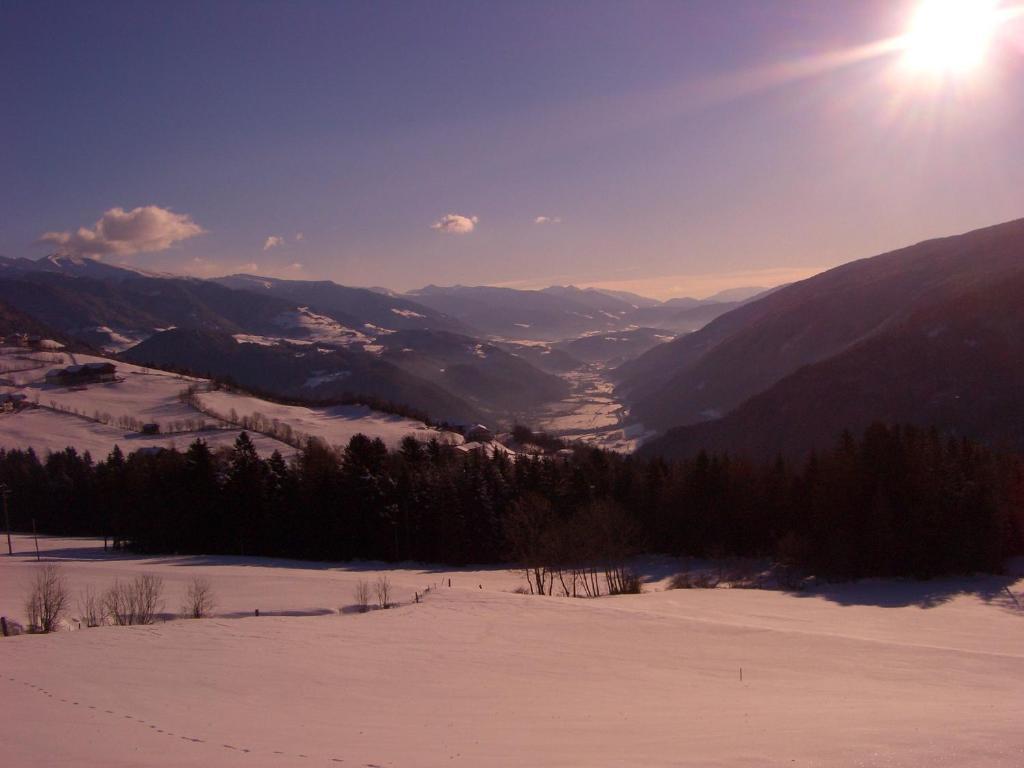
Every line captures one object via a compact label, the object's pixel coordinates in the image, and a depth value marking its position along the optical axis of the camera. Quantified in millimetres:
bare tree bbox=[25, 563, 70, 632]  26797
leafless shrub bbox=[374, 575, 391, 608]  32438
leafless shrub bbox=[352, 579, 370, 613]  31609
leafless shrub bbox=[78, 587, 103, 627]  28516
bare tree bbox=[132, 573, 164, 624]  28781
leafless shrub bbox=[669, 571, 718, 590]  42162
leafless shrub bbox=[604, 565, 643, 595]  40438
